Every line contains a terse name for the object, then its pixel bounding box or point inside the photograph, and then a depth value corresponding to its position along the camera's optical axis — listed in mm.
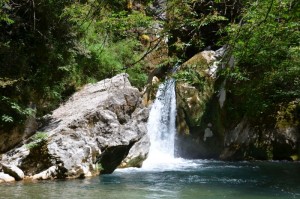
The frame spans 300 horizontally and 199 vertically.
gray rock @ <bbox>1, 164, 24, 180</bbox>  9094
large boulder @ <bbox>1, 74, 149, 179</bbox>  9445
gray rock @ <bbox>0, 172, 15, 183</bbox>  8961
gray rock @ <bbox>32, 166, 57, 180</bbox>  9281
